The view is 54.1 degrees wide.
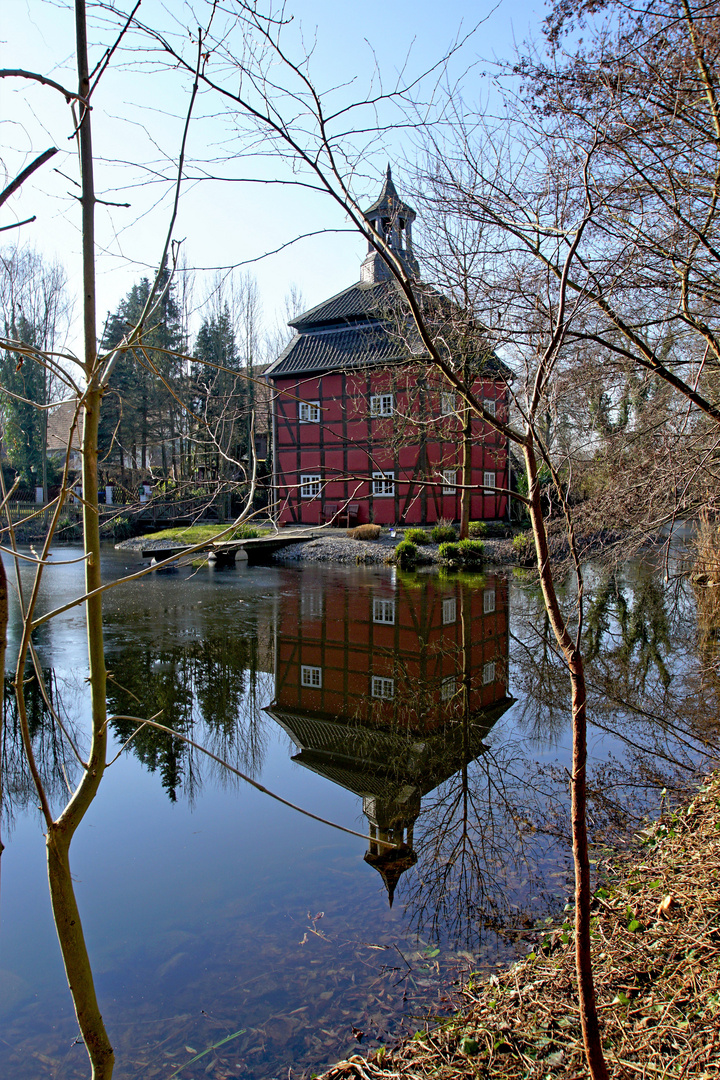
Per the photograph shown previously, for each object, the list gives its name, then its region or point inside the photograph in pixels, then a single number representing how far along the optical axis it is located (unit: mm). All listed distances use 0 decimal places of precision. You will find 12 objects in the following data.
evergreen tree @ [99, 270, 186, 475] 26188
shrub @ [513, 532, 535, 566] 13795
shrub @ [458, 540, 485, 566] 14990
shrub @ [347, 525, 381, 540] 18672
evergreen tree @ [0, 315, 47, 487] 25438
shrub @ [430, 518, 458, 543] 17094
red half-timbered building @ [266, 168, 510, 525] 19172
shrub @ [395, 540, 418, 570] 15875
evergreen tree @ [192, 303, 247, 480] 28922
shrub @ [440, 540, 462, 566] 15111
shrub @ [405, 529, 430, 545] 16750
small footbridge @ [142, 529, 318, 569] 17375
